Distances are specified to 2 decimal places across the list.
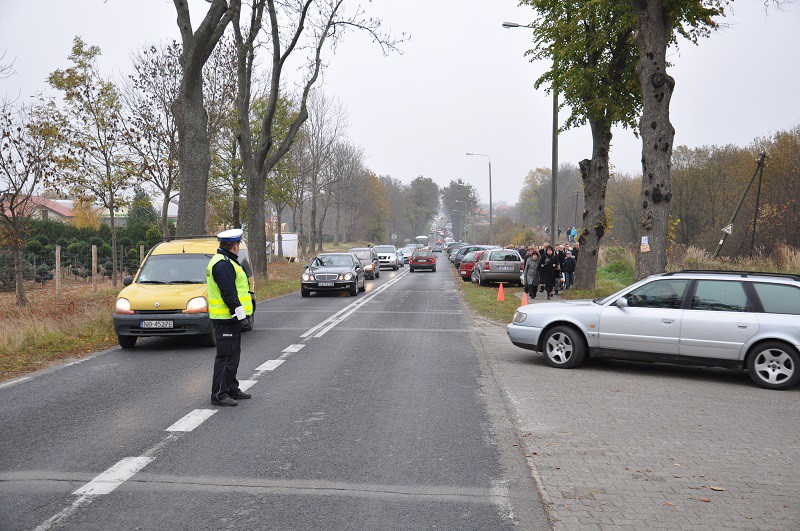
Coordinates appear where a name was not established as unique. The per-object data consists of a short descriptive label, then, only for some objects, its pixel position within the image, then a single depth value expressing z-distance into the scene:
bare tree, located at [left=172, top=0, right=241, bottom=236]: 17.94
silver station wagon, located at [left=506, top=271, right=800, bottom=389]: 8.77
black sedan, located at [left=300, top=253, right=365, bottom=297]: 23.31
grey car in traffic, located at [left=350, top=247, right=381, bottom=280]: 35.33
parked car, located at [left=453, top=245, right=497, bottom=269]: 43.42
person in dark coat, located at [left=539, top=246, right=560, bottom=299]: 21.16
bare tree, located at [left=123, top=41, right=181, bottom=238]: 28.72
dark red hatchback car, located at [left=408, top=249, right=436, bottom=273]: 47.00
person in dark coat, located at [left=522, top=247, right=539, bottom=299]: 21.02
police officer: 7.26
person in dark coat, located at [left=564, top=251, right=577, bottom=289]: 25.67
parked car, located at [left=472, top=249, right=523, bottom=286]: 28.67
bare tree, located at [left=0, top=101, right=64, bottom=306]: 21.19
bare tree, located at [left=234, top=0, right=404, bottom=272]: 26.33
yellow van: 11.19
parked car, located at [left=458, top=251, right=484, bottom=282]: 34.81
